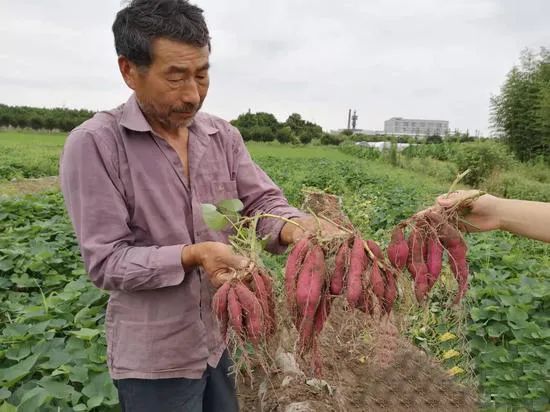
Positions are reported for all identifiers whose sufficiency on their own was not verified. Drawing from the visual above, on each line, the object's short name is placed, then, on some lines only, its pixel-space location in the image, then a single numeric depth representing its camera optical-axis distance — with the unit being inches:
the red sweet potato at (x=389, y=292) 73.6
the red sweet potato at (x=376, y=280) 72.1
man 68.5
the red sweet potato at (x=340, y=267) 72.0
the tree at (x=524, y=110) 1015.0
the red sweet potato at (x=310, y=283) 70.7
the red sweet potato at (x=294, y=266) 72.9
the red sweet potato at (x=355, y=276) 69.6
